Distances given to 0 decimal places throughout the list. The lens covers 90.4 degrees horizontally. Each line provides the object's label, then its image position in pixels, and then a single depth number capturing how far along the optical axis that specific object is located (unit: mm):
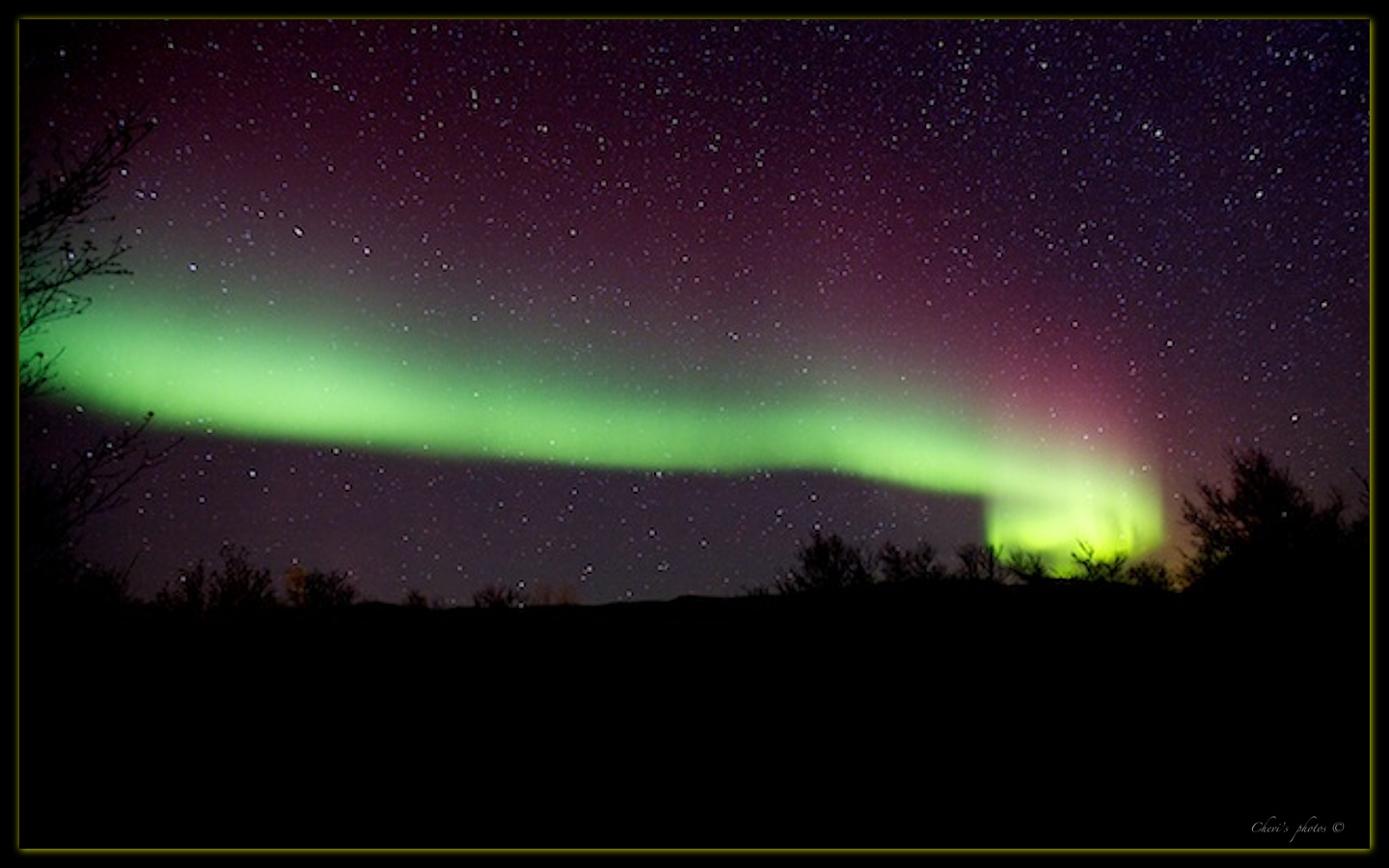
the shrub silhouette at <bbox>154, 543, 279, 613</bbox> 11955
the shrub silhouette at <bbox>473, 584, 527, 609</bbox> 19891
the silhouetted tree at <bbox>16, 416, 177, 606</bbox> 5344
